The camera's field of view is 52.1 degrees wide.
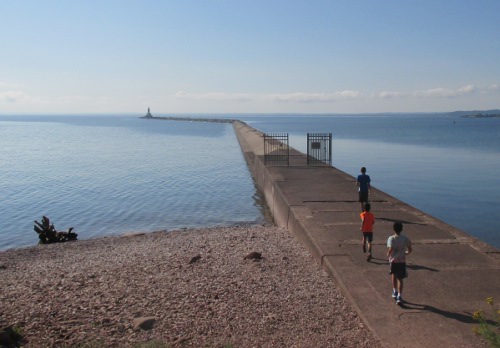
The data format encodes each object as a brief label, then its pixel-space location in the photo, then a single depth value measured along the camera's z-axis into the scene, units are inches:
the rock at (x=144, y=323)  265.8
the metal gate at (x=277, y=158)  999.0
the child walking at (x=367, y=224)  349.7
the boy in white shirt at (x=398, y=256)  268.2
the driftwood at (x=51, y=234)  597.6
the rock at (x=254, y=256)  388.2
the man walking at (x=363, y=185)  485.7
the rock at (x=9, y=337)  248.4
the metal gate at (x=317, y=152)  958.4
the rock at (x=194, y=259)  395.7
